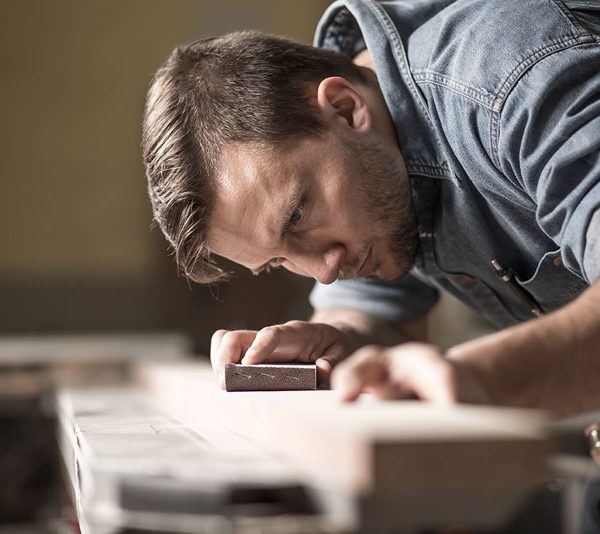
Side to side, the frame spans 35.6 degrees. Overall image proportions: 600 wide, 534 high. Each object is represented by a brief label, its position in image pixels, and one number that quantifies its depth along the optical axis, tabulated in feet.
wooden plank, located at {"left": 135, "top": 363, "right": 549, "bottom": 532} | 2.26
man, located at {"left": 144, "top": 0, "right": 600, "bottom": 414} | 3.89
